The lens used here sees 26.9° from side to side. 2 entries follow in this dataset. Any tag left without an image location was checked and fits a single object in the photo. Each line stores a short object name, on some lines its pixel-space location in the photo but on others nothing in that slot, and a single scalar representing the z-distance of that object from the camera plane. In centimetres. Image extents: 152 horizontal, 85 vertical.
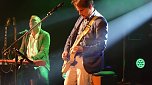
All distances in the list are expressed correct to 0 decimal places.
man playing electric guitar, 436
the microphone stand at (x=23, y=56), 483
